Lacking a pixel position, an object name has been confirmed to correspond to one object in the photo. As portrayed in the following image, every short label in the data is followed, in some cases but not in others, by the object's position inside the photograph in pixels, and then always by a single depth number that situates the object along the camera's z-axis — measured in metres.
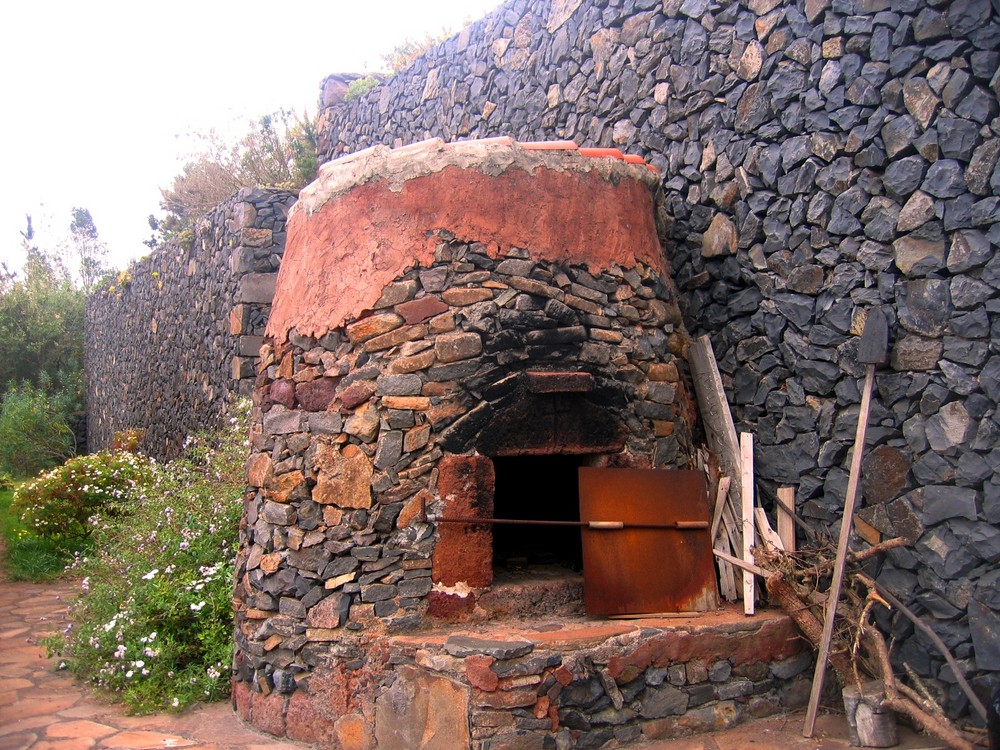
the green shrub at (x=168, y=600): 5.27
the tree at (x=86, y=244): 29.41
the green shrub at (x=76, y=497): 8.99
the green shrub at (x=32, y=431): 14.36
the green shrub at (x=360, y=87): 10.47
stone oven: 4.21
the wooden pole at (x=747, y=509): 4.61
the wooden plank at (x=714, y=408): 5.16
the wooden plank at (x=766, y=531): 4.77
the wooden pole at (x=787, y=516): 4.92
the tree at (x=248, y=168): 11.45
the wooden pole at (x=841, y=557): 4.19
